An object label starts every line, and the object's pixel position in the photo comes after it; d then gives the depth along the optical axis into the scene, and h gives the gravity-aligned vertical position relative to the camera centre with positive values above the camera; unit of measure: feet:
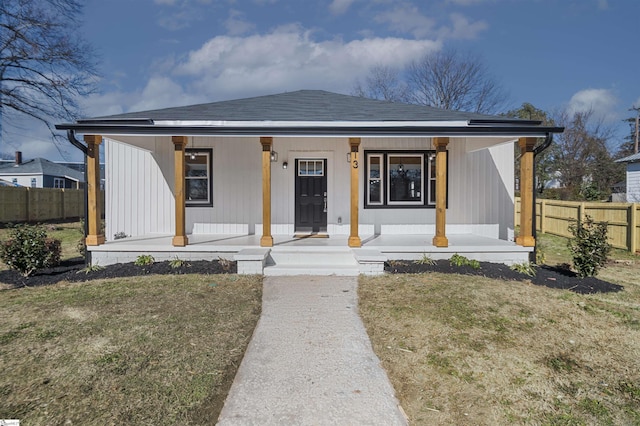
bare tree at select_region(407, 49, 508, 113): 93.25 +31.64
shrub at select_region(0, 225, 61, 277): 22.00 -2.60
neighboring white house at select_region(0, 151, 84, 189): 102.53 +9.63
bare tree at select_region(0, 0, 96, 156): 57.93 +25.07
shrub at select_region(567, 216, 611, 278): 20.89 -2.46
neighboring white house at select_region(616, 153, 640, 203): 63.90 +5.02
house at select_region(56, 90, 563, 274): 31.53 +1.95
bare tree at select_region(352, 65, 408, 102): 96.84 +32.45
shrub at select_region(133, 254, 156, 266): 24.14 -3.52
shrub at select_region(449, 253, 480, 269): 23.14 -3.52
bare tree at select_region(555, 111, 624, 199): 91.97 +12.77
